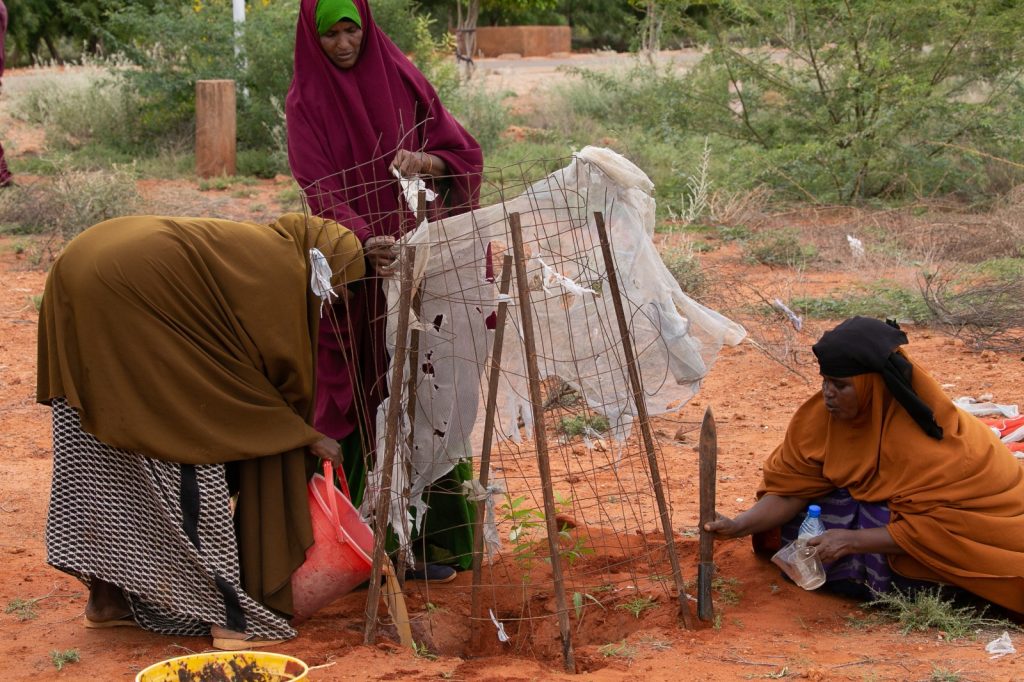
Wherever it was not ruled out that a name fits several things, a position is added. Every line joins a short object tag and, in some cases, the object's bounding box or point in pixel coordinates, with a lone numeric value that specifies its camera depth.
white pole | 12.55
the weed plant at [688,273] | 7.63
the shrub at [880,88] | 9.96
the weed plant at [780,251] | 8.74
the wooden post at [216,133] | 11.59
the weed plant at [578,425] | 5.77
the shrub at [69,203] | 9.26
